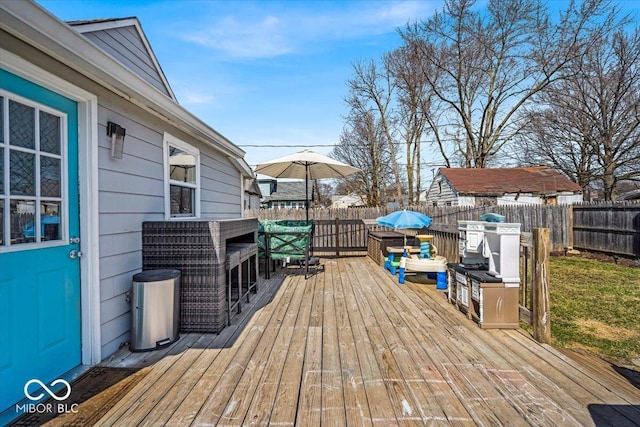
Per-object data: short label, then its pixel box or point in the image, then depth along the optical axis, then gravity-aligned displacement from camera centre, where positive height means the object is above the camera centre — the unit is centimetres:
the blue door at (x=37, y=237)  198 -13
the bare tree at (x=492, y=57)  1445 +776
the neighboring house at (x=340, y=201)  3854 +167
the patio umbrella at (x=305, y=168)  665 +110
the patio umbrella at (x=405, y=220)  571 -13
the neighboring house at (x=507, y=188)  1485 +115
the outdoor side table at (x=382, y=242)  741 -67
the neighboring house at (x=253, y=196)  1803 +120
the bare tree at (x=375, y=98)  1808 +671
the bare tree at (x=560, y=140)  1548 +380
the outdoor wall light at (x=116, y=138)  278 +70
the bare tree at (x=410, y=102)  1716 +621
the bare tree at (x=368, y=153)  1909 +382
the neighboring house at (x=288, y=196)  3056 +181
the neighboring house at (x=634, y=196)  1271 +62
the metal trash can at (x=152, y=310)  282 -85
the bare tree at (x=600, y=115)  1328 +457
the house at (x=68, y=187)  198 +24
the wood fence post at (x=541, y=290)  307 -76
